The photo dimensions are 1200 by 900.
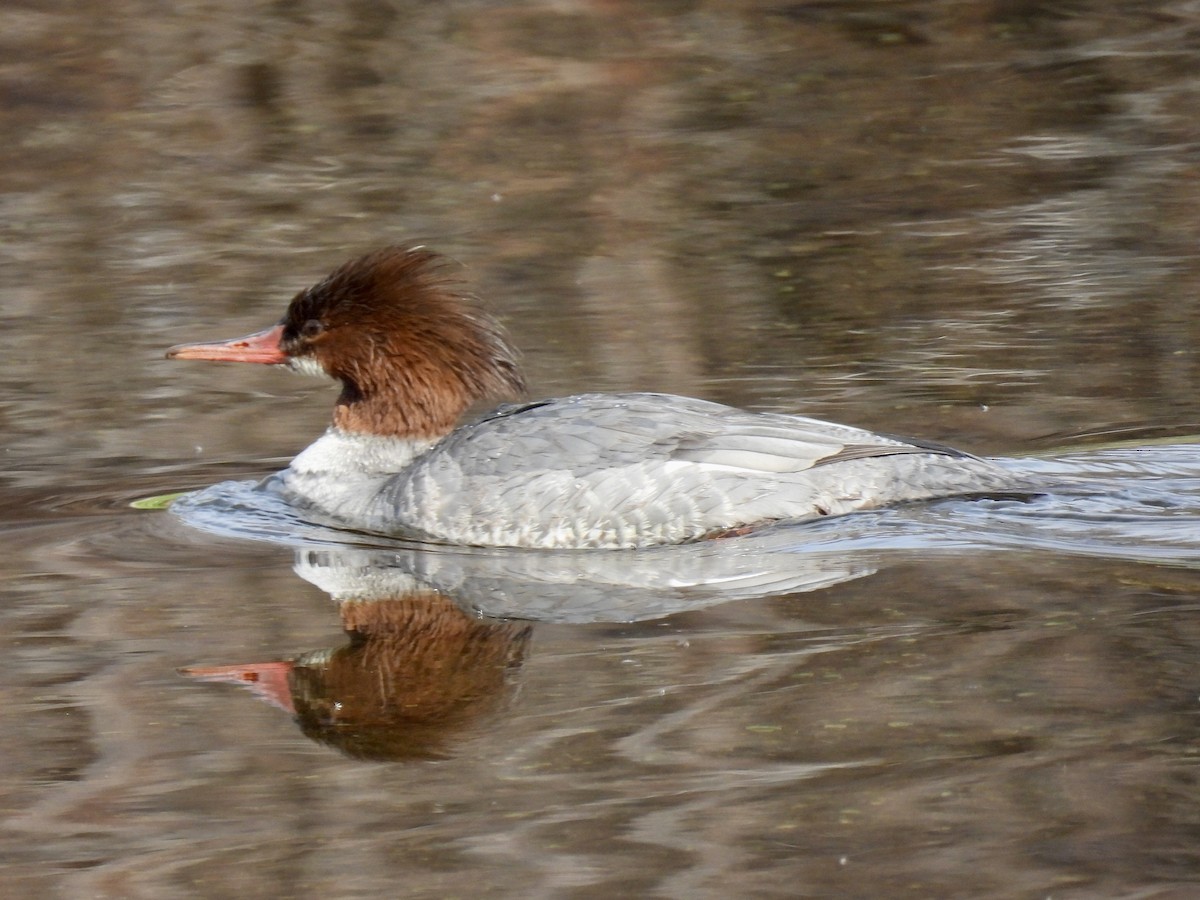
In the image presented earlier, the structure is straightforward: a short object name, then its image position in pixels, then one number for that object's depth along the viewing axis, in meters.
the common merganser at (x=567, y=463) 14.35
